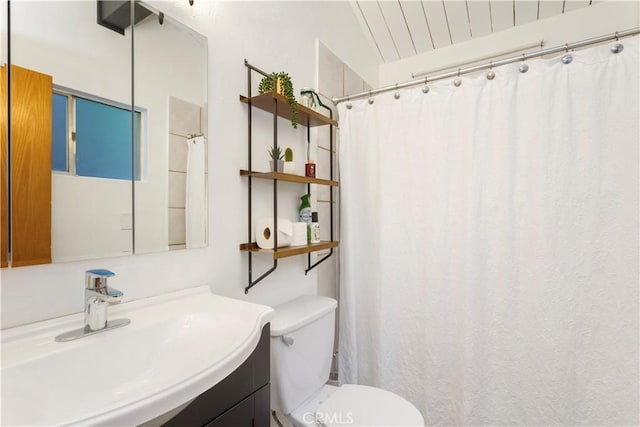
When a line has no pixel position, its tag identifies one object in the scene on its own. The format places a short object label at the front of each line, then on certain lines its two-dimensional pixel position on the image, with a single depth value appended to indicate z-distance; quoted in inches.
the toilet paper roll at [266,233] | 50.1
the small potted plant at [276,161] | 51.9
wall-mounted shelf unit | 49.1
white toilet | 46.2
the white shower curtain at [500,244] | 50.4
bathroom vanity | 21.8
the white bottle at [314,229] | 60.5
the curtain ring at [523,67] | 55.1
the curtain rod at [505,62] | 49.3
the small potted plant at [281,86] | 51.3
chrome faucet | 30.3
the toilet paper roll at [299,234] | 55.6
